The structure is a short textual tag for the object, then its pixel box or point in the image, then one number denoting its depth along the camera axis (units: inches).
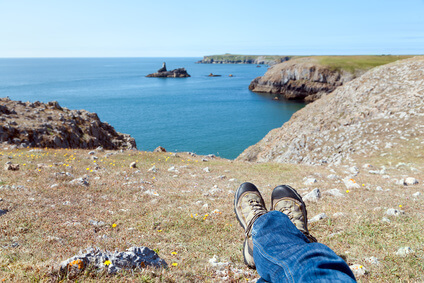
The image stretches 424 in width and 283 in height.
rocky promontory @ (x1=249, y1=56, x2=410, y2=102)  3956.7
